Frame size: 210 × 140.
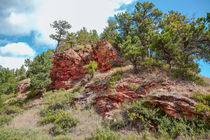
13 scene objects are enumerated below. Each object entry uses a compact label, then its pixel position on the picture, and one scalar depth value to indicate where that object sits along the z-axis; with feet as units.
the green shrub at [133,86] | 27.20
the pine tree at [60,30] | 88.28
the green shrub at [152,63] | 38.13
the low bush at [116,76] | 31.97
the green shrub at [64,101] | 35.32
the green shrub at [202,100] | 14.55
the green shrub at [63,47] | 84.50
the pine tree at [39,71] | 52.34
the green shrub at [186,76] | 29.33
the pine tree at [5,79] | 43.88
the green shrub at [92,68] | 46.07
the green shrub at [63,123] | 21.09
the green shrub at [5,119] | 30.16
